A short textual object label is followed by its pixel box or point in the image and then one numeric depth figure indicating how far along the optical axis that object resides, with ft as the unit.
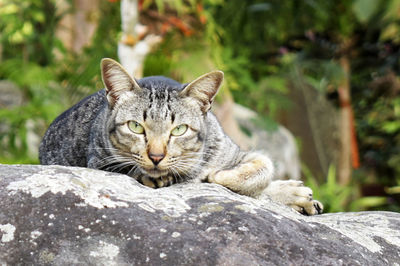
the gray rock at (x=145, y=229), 14.20
